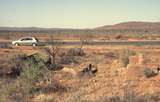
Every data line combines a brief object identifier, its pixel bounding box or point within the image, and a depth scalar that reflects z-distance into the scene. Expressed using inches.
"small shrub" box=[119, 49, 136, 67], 1155.0
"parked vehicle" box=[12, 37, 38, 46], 2437.7
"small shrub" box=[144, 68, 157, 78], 872.2
